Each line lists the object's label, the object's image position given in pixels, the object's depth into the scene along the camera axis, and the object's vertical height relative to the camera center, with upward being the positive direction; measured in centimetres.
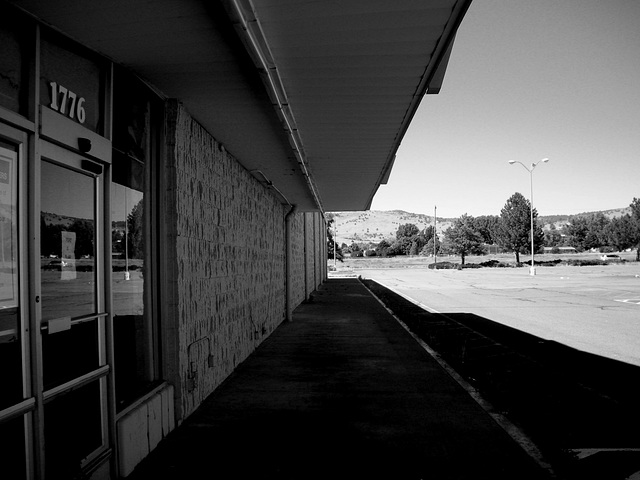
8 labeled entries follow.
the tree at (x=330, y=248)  7171 +49
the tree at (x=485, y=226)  9938 +430
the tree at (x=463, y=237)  7831 +177
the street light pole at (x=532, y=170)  4038 +611
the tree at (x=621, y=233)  9038 +204
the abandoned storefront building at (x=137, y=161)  323 +78
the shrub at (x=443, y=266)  6062 -200
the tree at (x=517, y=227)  7494 +291
